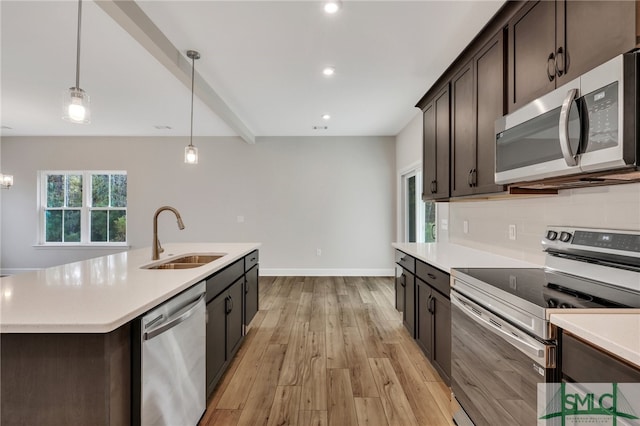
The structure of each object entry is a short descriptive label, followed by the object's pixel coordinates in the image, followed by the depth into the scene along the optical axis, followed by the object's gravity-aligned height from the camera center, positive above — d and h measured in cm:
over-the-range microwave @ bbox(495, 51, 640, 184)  106 +38
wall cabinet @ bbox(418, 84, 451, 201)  274 +68
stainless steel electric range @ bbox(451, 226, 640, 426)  113 -39
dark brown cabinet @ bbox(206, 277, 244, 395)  197 -85
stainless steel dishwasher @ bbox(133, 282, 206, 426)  125 -70
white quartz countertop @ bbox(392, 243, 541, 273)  205 -32
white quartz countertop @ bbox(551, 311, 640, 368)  80 -34
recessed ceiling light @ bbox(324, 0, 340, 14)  206 +142
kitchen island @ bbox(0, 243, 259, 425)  107 -54
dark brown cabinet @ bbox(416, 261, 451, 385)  205 -76
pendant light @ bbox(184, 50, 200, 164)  300 +63
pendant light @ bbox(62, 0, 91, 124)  178 +63
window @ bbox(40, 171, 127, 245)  616 +12
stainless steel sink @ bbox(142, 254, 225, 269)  237 -40
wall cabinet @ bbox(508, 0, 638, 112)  116 +80
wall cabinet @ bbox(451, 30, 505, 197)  199 +73
